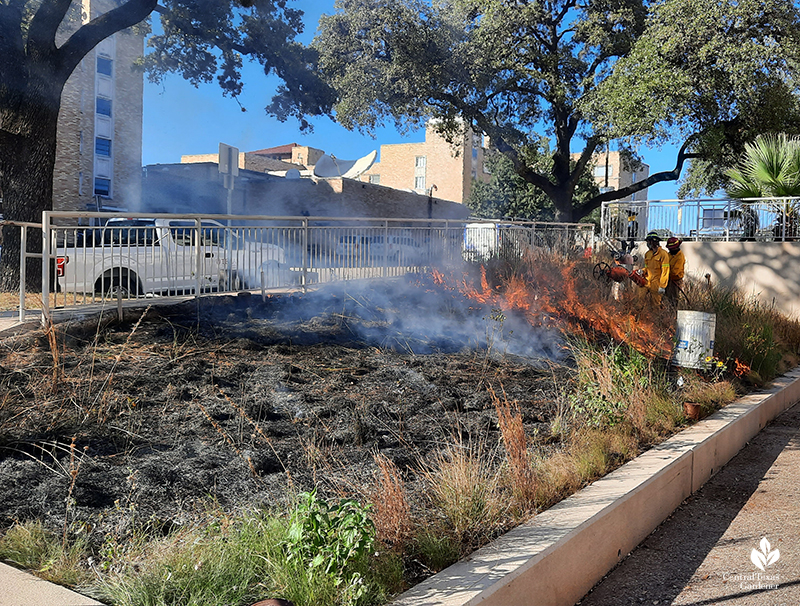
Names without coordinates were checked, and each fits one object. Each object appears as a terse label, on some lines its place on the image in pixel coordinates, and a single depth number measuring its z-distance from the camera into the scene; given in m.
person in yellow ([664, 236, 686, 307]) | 10.08
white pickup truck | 9.05
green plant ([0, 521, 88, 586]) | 2.82
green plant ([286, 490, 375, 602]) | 2.64
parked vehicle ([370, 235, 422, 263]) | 11.82
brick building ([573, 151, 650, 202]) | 79.12
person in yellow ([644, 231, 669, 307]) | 10.09
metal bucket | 7.04
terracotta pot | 6.00
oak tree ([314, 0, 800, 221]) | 18.78
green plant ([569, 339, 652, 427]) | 5.28
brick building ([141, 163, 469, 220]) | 30.45
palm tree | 14.82
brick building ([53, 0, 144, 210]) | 30.88
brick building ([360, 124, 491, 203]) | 64.88
